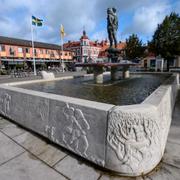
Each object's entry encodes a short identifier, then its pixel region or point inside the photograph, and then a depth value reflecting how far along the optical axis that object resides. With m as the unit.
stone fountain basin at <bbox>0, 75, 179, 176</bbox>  2.20
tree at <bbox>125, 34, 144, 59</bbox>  27.77
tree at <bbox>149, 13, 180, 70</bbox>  18.72
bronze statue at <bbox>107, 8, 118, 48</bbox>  9.02
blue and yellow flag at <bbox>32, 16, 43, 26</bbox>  23.48
